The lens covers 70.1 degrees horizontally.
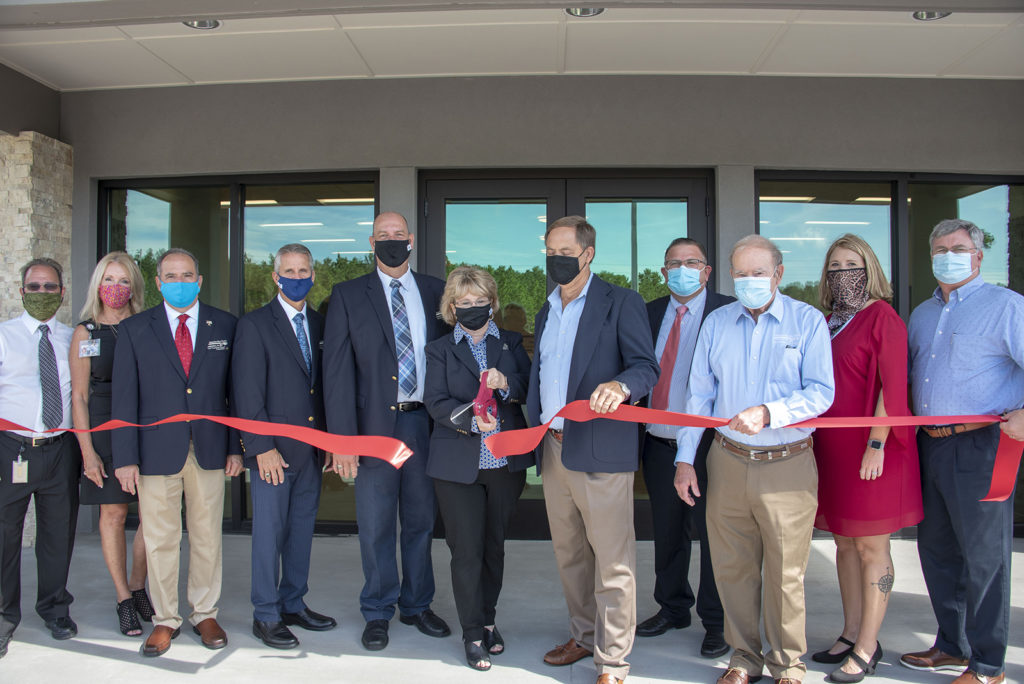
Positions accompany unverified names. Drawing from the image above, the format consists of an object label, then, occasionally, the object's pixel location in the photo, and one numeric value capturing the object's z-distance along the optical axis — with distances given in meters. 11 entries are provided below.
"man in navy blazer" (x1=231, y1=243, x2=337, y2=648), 3.56
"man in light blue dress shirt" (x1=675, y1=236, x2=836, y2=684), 2.89
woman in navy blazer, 3.26
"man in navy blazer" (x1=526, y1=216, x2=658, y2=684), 3.04
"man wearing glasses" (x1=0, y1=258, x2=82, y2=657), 3.57
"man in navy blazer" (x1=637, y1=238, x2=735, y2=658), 3.58
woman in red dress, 3.07
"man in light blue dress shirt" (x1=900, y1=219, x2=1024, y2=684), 2.99
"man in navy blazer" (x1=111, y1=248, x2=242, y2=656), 3.46
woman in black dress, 3.65
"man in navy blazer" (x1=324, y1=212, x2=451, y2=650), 3.56
